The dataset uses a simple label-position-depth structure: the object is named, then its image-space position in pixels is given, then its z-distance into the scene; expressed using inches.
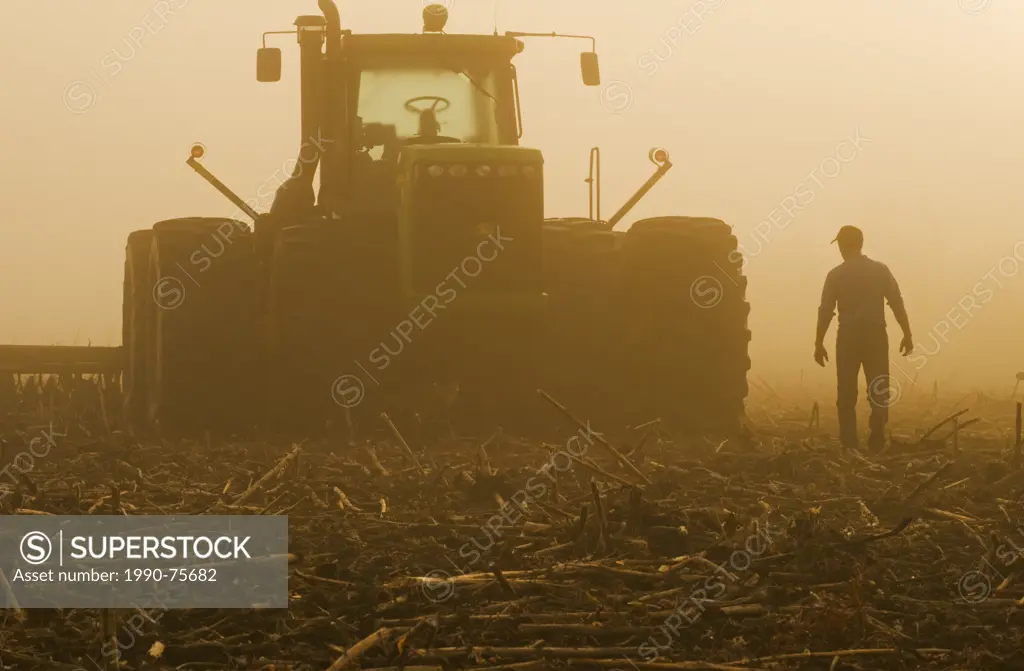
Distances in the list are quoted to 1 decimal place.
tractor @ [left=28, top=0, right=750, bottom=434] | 780.0
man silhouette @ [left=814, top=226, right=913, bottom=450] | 837.2
